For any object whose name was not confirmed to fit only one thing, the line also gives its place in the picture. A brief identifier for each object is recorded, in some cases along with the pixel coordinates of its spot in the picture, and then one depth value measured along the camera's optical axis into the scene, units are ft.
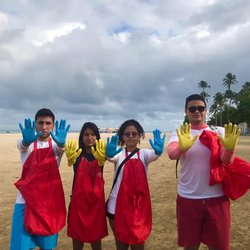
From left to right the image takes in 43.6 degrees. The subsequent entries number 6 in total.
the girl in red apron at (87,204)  12.01
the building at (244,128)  245.41
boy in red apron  11.22
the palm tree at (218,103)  263.08
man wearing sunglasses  10.69
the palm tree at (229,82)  250.16
